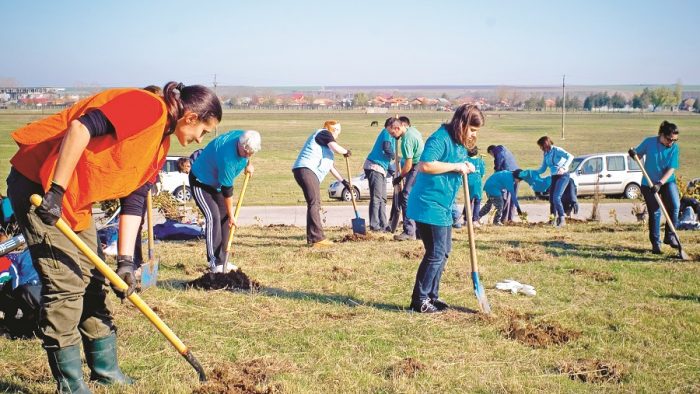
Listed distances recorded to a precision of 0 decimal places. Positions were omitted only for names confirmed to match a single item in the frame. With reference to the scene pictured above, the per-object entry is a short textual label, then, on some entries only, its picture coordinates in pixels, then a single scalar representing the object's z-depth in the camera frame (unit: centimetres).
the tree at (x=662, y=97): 15338
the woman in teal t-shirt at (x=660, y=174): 958
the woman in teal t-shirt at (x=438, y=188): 634
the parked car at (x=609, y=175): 2214
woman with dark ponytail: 373
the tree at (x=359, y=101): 17181
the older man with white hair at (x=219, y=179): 766
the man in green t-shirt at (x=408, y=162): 1126
